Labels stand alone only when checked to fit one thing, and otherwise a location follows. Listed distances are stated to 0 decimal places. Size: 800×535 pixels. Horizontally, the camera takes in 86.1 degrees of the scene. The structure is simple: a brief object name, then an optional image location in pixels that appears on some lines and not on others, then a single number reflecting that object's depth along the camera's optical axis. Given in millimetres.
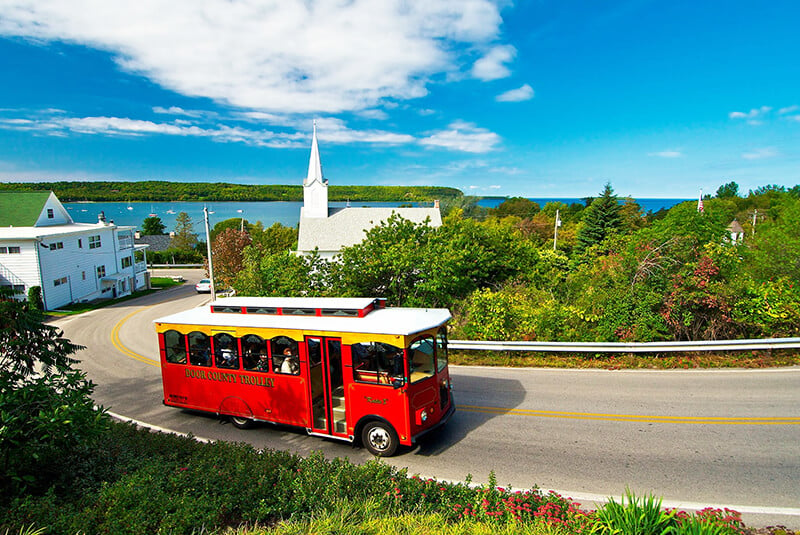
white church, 39000
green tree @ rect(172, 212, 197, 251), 73188
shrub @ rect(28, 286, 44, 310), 29609
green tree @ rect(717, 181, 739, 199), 131138
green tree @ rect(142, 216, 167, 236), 92688
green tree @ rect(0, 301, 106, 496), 5574
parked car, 38969
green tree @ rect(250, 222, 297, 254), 64294
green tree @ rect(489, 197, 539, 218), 103412
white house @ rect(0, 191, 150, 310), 30328
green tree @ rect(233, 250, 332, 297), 18781
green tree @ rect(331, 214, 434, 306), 18734
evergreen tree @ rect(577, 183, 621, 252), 40781
